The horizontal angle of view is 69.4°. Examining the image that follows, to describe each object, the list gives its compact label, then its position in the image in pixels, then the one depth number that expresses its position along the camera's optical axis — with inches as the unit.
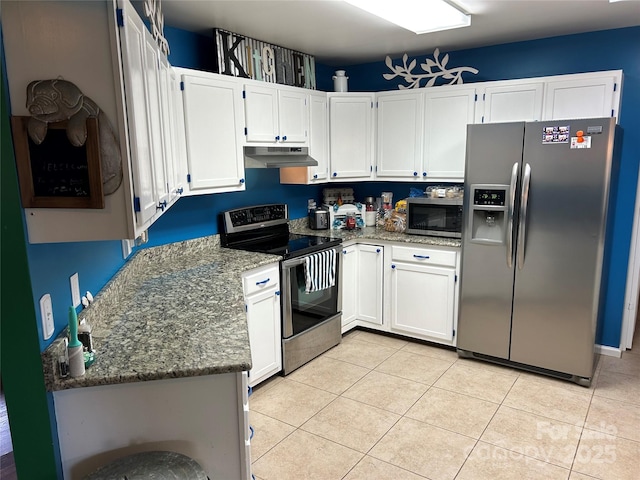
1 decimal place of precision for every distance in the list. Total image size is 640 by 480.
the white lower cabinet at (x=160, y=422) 64.2
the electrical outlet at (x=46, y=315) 59.1
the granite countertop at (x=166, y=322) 64.4
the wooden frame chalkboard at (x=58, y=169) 54.9
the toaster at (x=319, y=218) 171.5
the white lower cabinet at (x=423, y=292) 148.7
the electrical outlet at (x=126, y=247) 100.1
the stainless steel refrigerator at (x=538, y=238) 121.6
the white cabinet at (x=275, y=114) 132.0
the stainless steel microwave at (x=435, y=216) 151.2
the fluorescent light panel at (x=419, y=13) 104.4
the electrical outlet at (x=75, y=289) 70.0
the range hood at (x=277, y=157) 133.4
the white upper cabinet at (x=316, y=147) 156.0
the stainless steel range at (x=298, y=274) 133.6
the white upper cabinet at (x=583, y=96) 128.6
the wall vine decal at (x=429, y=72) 153.3
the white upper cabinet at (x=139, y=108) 57.4
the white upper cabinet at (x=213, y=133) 116.1
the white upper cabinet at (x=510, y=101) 139.0
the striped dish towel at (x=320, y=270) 136.9
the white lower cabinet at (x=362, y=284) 160.1
